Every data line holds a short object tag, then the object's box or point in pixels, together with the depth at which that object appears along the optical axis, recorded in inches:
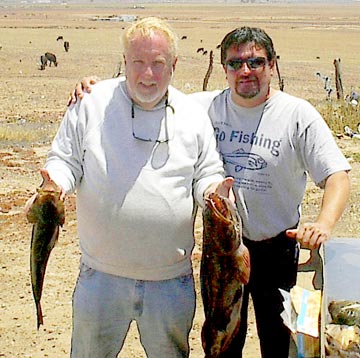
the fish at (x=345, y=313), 144.5
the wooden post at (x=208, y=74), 692.8
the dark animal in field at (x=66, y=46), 1638.8
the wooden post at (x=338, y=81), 778.2
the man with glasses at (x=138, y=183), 143.3
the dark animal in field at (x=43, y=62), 1282.0
